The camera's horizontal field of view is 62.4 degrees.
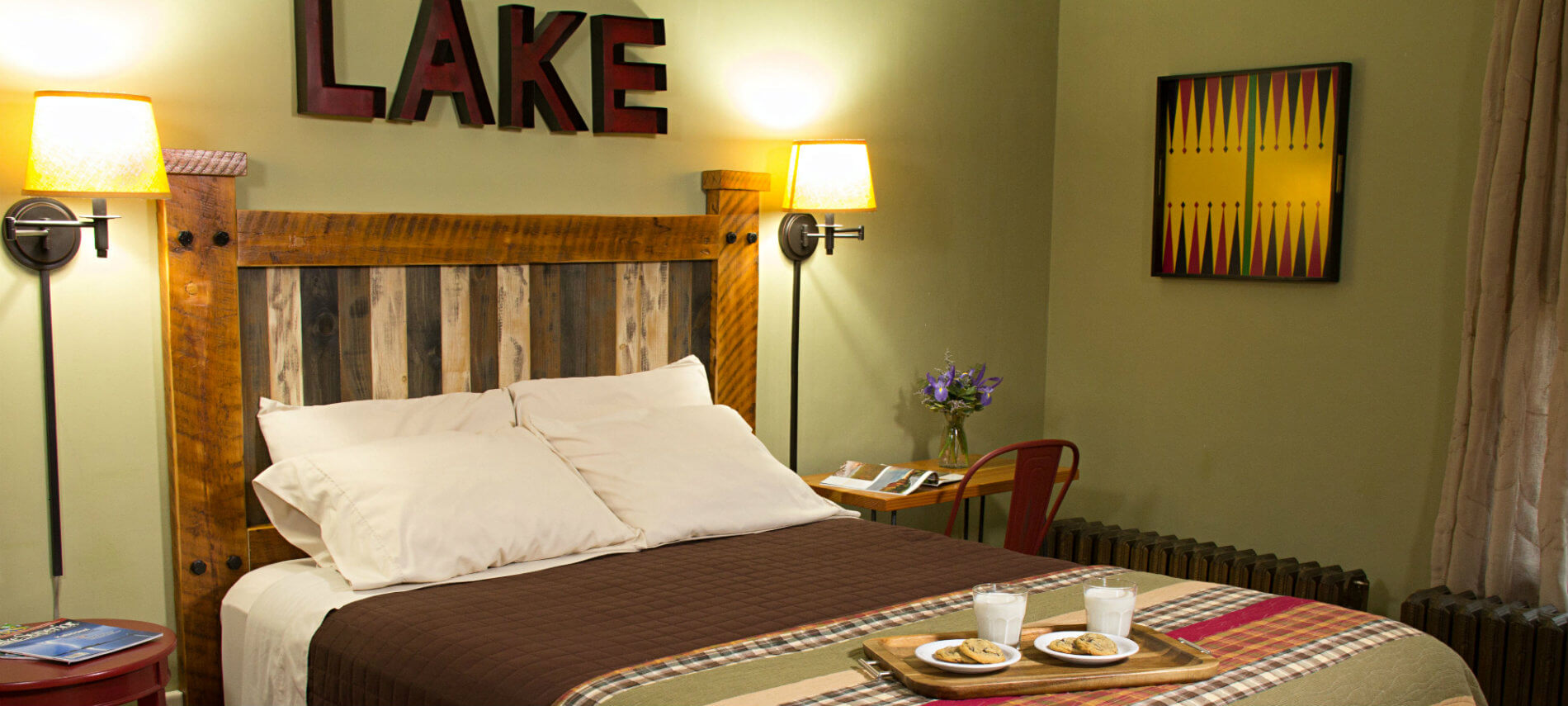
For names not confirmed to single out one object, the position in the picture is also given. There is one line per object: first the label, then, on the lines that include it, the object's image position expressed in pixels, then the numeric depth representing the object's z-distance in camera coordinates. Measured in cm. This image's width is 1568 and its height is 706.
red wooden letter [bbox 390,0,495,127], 312
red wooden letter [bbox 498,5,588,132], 328
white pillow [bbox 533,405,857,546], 304
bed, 218
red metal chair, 372
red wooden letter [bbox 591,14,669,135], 347
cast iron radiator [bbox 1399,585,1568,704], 325
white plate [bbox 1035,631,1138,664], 206
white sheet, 254
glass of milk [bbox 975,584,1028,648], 208
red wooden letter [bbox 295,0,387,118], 295
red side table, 224
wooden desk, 369
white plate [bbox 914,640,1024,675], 200
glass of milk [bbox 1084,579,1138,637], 214
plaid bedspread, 199
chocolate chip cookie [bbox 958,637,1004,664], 203
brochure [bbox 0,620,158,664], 236
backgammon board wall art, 402
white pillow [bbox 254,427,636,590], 264
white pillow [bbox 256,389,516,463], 288
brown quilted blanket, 218
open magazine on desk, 379
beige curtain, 337
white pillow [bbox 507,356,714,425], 327
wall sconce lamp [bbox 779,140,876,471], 380
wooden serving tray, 198
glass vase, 417
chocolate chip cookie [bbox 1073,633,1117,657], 208
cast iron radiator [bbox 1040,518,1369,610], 386
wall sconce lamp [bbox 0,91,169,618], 253
